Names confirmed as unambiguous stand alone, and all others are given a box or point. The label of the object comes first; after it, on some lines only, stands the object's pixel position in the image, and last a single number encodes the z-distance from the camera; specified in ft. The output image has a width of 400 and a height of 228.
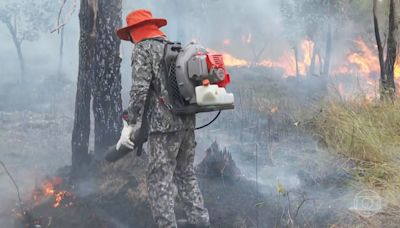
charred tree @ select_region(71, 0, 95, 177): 19.04
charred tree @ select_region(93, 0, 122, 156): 19.48
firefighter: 12.17
